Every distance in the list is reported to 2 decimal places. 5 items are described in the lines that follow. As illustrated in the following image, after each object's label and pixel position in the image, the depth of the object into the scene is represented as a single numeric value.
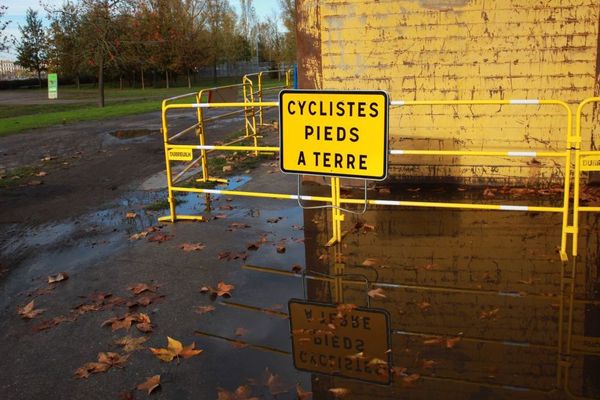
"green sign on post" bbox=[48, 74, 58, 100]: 38.56
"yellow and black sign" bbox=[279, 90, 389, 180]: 5.88
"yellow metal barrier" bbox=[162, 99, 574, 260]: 5.75
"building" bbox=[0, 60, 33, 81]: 61.78
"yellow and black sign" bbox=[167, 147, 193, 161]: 7.73
